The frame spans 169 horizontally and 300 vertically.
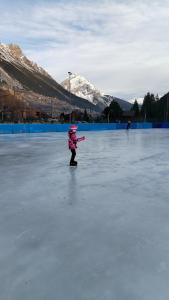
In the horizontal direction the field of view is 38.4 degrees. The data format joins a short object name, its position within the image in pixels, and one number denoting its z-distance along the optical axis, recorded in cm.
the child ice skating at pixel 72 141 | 644
